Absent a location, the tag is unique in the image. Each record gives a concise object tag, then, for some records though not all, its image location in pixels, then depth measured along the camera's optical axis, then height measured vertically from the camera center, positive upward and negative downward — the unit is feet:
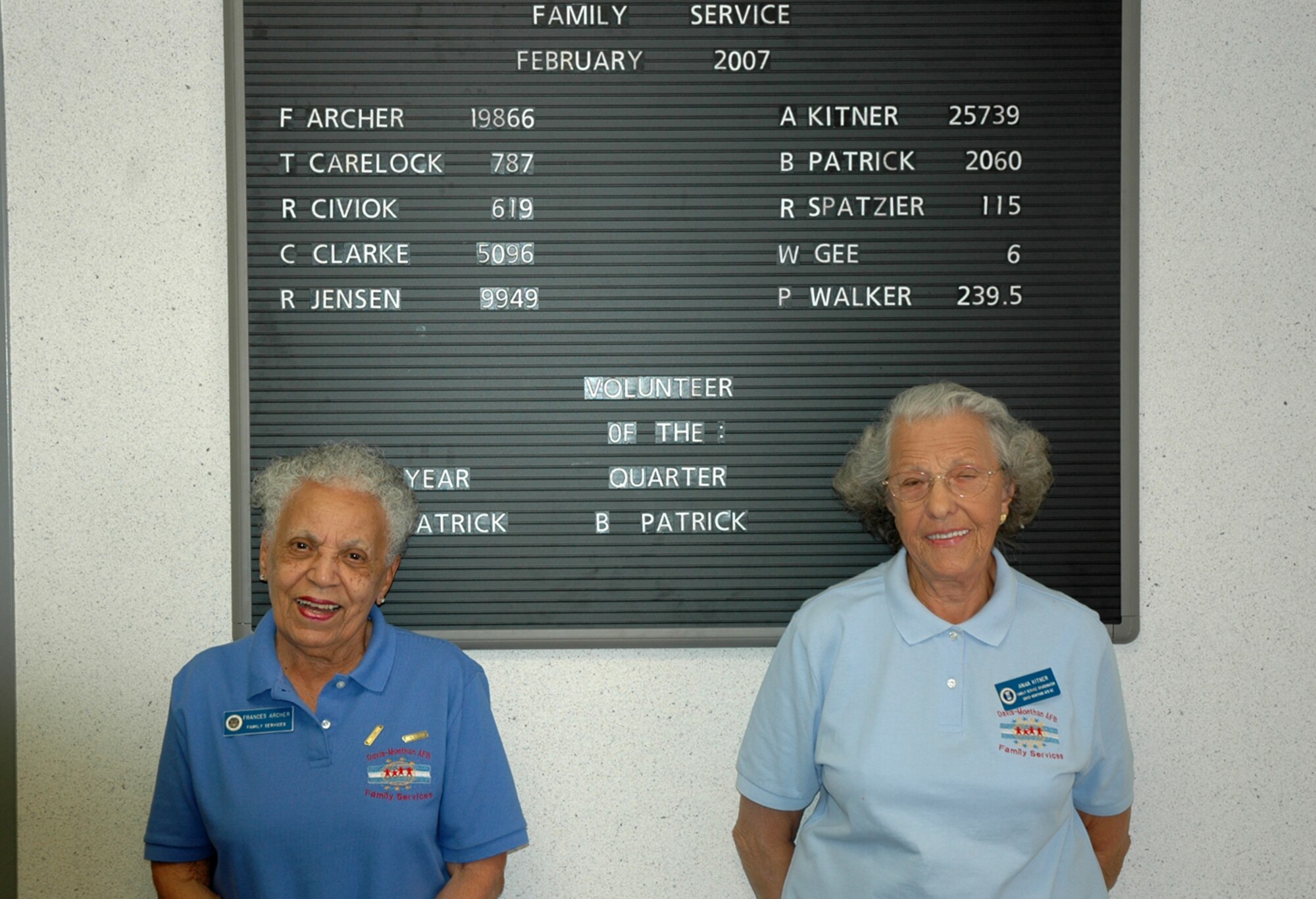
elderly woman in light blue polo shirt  4.90 -1.51
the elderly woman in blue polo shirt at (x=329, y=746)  5.08 -1.71
